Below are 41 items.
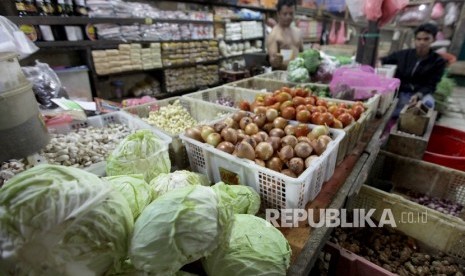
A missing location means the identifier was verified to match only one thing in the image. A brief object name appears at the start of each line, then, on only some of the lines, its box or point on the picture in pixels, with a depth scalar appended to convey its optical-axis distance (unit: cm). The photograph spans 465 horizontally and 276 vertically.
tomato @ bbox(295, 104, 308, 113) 170
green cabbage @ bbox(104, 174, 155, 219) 86
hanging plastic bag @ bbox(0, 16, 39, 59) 125
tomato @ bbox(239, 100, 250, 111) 192
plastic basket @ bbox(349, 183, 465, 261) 166
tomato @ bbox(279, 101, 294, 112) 176
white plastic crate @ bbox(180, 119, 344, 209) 112
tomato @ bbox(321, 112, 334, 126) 156
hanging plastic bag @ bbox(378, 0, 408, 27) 261
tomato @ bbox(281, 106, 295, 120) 169
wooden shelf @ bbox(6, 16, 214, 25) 281
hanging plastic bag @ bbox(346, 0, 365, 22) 268
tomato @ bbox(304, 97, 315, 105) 188
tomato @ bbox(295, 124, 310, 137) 149
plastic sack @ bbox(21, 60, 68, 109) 192
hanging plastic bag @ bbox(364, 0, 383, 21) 254
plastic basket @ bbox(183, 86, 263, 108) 246
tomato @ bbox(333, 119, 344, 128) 158
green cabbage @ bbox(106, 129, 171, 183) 119
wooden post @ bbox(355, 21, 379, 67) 286
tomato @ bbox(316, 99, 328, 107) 189
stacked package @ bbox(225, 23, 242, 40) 559
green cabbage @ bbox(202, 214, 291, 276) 83
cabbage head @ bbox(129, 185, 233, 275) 69
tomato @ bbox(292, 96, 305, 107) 184
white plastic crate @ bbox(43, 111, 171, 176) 170
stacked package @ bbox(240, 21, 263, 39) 601
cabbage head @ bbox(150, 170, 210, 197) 106
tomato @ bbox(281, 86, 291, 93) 212
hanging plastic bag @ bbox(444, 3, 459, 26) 668
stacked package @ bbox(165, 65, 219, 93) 477
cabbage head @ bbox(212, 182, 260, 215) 105
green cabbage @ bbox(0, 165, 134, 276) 57
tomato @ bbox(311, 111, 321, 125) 160
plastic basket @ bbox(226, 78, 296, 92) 284
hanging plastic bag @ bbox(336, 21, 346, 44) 820
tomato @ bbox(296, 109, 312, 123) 162
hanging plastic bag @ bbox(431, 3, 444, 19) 653
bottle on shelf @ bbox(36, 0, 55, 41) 293
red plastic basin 263
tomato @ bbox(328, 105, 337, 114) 178
